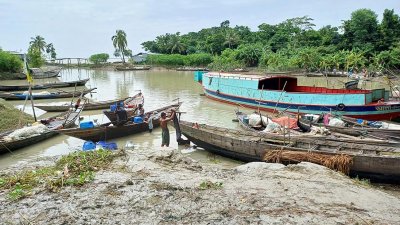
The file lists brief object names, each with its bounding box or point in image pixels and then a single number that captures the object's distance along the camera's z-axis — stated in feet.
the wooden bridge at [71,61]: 261.89
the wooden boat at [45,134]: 39.55
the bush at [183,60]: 207.21
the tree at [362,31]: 151.43
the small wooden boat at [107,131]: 41.90
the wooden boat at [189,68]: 198.88
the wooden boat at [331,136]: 33.61
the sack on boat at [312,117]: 48.45
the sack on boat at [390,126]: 42.09
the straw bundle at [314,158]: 29.76
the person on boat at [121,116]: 46.31
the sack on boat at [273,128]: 39.52
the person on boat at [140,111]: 53.67
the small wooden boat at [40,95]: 87.10
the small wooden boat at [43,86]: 104.27
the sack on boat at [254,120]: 45.57
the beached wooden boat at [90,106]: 69.56
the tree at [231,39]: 213.25
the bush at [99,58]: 256.27
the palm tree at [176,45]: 237.12
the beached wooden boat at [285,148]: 28.89
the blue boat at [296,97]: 56.44
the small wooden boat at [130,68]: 213.66
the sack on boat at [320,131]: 38.58
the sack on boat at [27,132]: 41.81
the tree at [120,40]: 239.23
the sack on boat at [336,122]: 44.45
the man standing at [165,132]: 40.42
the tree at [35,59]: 177.37
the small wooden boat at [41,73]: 155.74
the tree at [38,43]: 284.20
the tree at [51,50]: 325.83
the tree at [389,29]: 144.87
